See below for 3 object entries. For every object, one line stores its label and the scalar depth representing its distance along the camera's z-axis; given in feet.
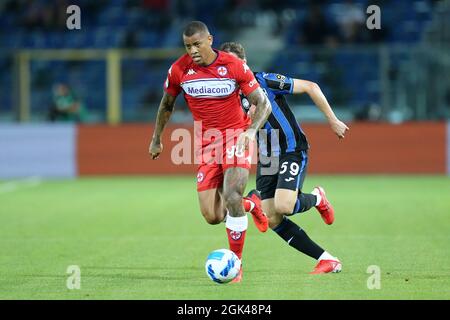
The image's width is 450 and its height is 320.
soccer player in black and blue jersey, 60.13
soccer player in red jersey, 57.06
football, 53.16
